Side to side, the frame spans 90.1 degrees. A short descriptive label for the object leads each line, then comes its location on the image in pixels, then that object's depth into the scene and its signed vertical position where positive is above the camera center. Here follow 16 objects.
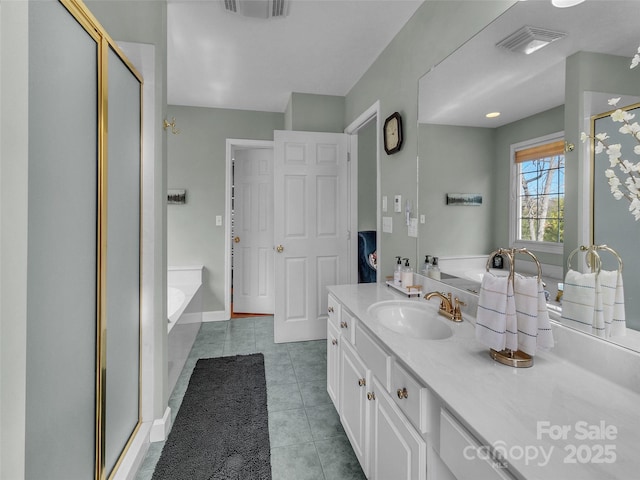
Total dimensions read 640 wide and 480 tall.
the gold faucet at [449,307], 1.39 -0.32
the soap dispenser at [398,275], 1.94 -0.24
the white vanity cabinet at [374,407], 0.96 -0.65
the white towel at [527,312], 0.94 -0.23
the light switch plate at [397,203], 2.16 +0.22
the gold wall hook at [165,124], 1.80 +0.63
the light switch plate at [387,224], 2.33 +0.09
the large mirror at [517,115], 0.93 +0.47
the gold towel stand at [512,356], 0.96 -0.37
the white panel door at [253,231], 4.02 +0.05
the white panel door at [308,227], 3.10 +0.08
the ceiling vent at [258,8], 1.84 +1.34
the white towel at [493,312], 0.95 -0.23
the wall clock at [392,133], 2.10 +0.71
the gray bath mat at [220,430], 1.54 -1.12
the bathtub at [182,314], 2.22 -0.67
